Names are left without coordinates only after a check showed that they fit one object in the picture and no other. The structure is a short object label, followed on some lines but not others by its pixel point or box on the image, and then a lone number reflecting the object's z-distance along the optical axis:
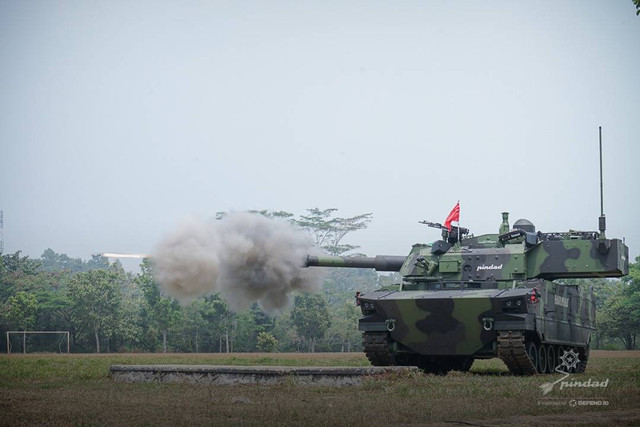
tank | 21.25
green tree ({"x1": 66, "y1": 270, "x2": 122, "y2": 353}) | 59.97
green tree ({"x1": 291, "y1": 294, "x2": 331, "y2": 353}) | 64.44
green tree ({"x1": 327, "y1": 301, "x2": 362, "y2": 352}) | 67.38
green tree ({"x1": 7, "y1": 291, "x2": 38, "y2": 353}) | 59.09
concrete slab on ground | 18.84
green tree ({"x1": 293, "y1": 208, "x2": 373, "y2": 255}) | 80.94
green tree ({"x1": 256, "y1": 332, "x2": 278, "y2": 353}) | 61.09
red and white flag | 26.38
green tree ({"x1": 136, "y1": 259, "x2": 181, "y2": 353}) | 60.03
